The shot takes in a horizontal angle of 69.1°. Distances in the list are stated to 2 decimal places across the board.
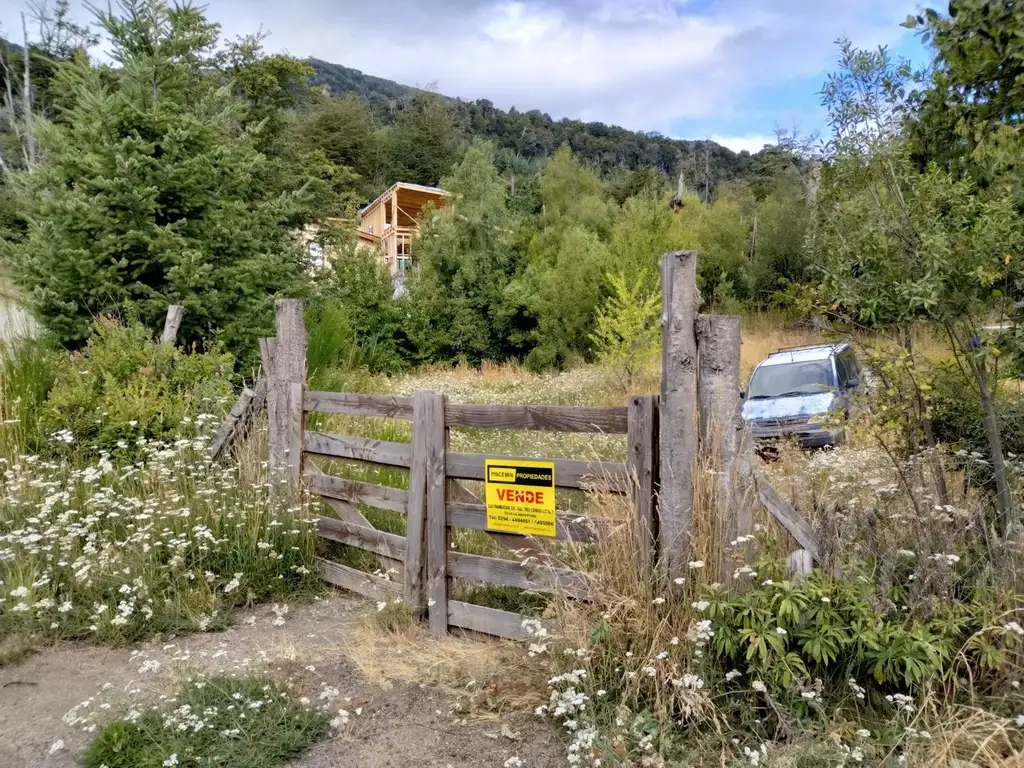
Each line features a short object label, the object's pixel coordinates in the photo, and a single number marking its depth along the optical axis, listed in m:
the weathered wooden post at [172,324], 8.17
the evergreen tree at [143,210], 8.56
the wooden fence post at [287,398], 6.39
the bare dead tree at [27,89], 31.12
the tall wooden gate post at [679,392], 3.89
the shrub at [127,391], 7.21
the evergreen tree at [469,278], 25.77
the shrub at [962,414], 4.71
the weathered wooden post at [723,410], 3.79
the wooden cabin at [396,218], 35.84
